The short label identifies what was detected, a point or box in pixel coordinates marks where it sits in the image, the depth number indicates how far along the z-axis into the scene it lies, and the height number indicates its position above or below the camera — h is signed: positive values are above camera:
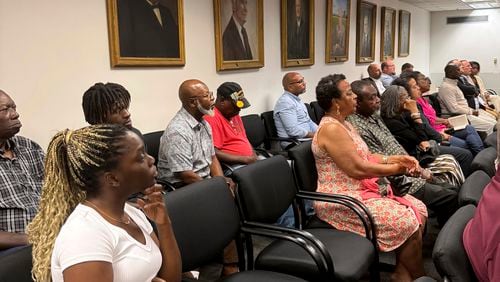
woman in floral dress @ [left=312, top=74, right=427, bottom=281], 2.30 -0.65
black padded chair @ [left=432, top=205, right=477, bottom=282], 1.31 -0.57
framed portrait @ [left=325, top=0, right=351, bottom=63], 5.88 +0.54
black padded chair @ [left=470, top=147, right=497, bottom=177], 2.26 -0.51
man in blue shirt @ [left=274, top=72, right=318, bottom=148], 4.24 -0.42
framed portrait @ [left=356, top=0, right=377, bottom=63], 6.86 +0.59
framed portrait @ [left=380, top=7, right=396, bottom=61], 7.79 +0.63
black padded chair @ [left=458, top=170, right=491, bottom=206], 1.75 -0.51
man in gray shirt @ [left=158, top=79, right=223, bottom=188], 2.66 -0.44
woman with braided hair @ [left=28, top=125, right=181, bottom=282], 1.14 -0.33
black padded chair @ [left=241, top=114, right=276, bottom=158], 4.02 -0.54
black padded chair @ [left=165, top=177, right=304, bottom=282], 1.67 -0.60
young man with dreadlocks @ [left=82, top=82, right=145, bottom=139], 2.36 -0.17
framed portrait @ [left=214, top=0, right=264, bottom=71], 3.87 +0.34
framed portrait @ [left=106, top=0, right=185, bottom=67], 2.92 +0.29
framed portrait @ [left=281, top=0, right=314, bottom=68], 4.84 +0.43
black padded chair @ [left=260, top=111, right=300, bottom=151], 4.34 -0.60
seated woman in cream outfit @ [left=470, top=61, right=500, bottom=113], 7.10 -0.49
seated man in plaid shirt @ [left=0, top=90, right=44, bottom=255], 1.90 -0.47
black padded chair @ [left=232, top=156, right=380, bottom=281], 1.82 -0.75
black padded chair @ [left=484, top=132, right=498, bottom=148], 3.04 -0.53
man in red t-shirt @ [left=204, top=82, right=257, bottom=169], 3.26 -0.43
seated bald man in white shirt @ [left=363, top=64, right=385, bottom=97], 6.87 -0.08
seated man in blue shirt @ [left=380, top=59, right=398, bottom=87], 7.31 -0.06
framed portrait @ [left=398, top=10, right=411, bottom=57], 8.81 +0.70
